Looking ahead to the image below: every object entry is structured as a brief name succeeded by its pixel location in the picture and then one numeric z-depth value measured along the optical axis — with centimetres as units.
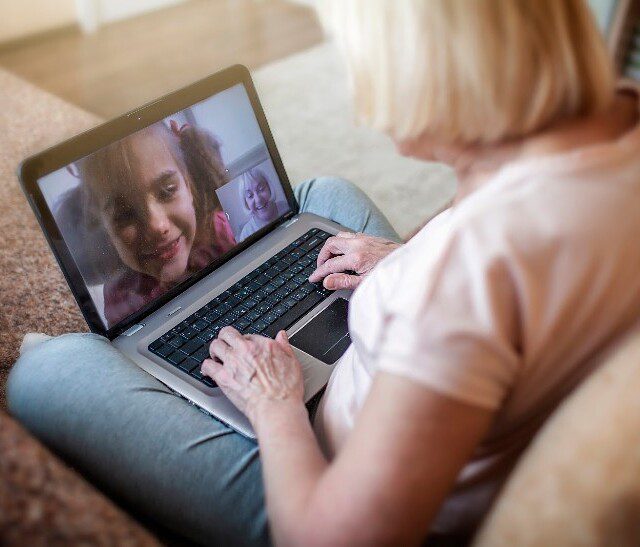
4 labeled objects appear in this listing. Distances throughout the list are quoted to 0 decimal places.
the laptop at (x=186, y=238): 94
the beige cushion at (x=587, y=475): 54
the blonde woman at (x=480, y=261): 55
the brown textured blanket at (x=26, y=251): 139
